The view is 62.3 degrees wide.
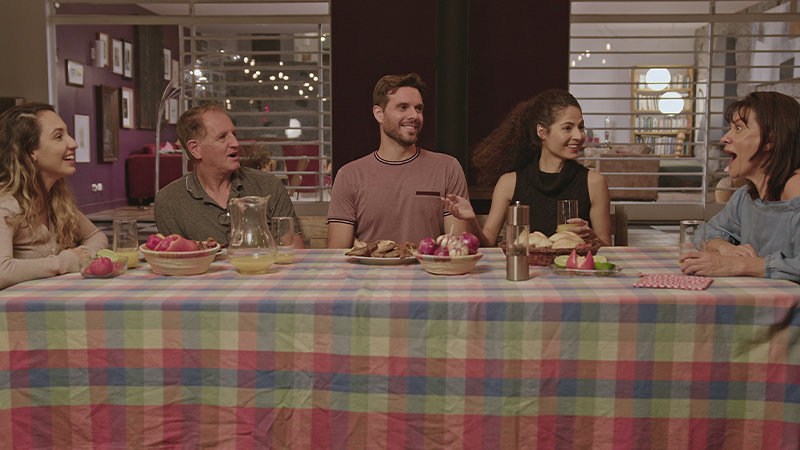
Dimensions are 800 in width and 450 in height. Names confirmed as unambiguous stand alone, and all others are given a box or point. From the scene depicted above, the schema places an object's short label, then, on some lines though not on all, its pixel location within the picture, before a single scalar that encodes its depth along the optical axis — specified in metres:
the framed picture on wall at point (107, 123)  9.50
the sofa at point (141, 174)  10.30
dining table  1.52
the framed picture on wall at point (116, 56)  9.98
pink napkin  1.62
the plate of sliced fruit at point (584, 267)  1.80
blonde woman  1.89
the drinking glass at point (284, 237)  1.95
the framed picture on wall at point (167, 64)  11.98
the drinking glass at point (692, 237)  1.92
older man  2.63
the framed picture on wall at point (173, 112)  12.30
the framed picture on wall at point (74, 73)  8.72
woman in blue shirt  1.94
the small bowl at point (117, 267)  1.80
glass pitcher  1.82
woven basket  1.93
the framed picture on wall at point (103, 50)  9.44
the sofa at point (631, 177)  7.13
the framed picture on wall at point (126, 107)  10.35
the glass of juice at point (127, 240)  1.92
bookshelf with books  12.64
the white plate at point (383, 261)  1.98
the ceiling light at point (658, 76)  10.55
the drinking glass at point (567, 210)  2.16
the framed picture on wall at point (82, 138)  8.85
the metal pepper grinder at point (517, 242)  1.72
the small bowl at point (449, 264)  1.80
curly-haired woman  2.77
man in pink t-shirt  2.79
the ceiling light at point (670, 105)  10.35
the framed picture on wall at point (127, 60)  10.36
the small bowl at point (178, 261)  1.82
